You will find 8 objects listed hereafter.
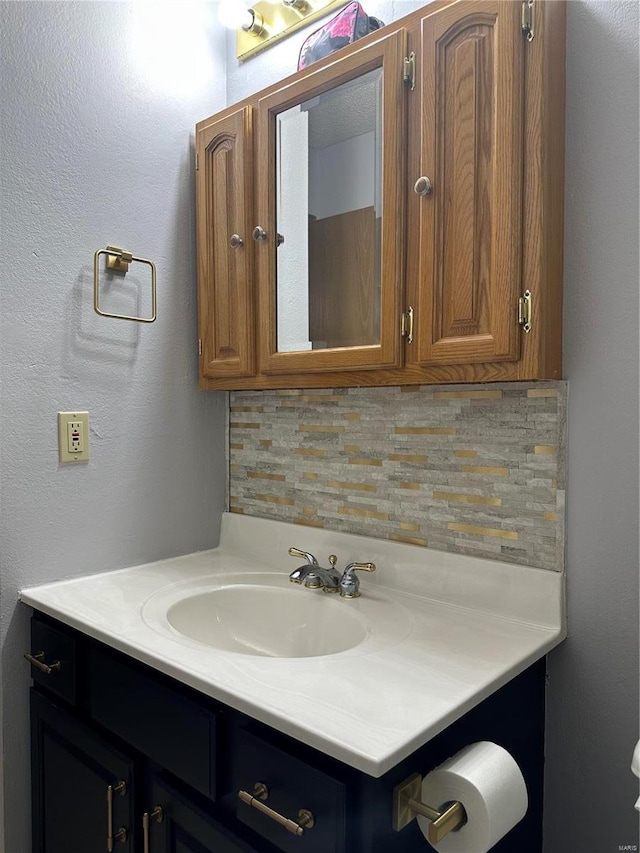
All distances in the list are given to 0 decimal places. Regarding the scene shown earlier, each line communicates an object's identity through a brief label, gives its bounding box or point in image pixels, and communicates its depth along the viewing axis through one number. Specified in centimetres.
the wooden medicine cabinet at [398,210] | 103
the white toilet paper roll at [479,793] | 78
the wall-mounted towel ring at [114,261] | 141
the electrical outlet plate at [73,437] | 139
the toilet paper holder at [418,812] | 78
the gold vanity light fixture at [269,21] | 152
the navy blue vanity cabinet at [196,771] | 80
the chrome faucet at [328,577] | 129
